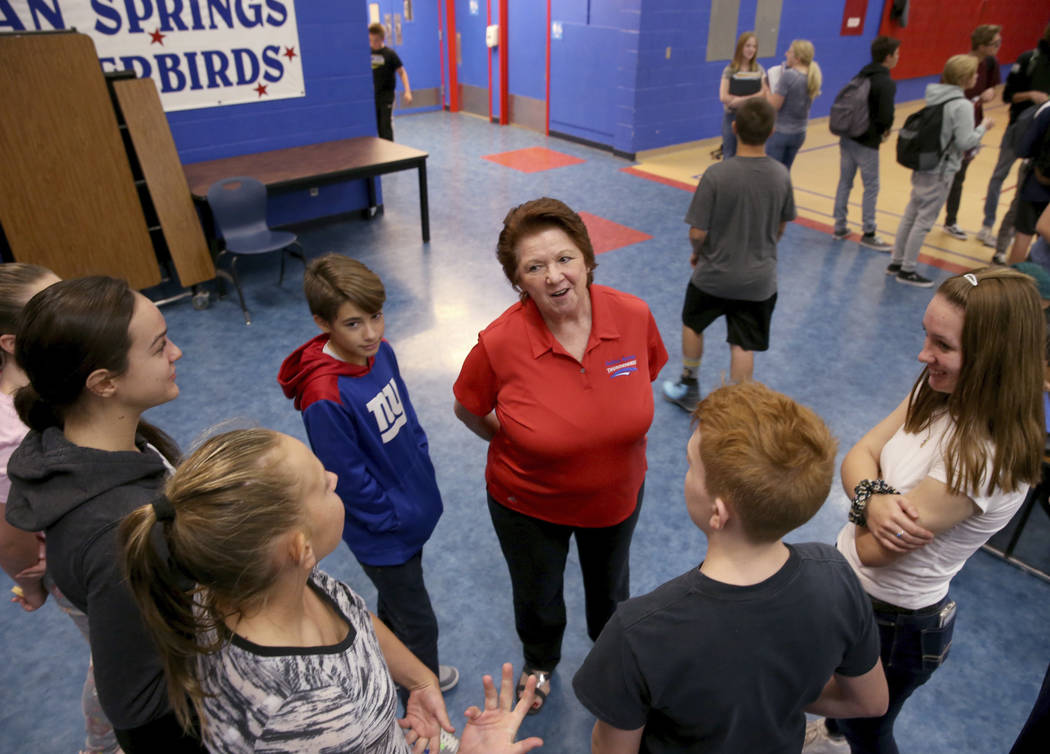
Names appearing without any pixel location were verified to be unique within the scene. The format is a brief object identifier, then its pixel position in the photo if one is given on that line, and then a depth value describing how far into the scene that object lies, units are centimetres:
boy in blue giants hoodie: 177
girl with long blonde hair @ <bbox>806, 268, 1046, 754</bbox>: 140
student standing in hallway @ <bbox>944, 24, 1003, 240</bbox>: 555
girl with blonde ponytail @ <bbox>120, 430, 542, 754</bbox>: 97
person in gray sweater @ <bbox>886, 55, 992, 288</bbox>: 468
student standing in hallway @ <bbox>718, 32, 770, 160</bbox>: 656
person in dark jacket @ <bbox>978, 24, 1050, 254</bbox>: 519
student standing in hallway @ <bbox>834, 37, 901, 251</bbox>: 534
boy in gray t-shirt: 320
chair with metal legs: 482
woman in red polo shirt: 179
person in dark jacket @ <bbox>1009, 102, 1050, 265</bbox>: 434
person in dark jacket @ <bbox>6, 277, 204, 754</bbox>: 113
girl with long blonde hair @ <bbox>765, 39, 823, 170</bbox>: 613
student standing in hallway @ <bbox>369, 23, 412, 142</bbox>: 779
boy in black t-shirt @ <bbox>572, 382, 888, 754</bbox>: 106
